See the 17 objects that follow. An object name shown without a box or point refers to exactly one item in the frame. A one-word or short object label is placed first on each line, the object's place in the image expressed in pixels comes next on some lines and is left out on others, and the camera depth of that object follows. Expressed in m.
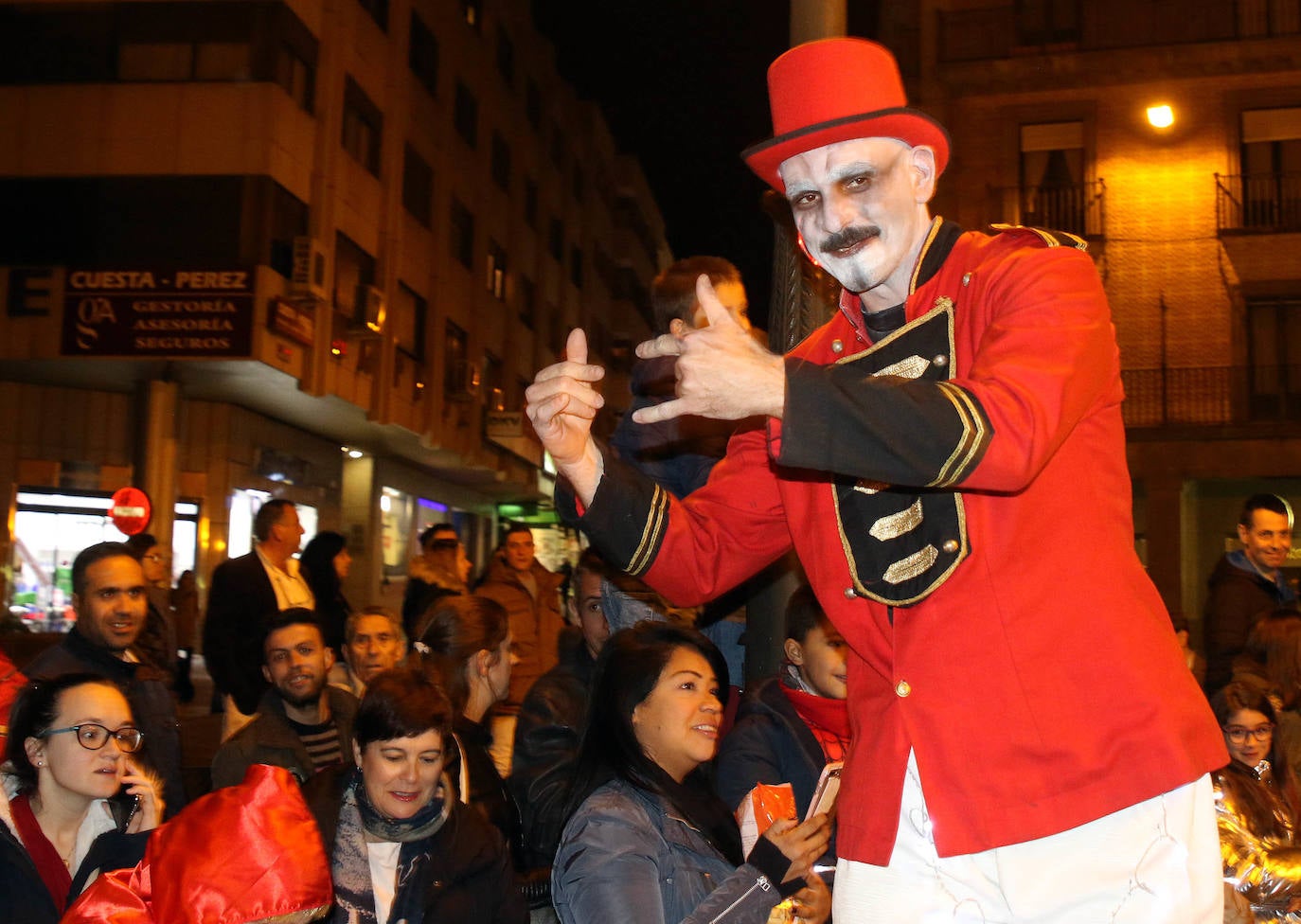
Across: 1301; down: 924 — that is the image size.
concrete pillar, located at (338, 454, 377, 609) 29.05
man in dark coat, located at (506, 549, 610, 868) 4.82
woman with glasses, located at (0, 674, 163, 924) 4.12
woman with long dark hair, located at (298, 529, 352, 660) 9.15
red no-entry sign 17.92
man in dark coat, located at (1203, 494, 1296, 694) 7.06
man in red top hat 1.94
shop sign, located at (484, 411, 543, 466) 32.62
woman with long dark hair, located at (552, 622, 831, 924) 3.52
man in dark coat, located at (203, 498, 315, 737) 7.30
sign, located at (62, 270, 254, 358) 19.59
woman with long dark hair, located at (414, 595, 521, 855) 5.74
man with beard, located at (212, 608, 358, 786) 5.70
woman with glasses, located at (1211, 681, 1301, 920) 4.85
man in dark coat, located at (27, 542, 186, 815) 5.62
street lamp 21.33
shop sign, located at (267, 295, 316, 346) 20.19
